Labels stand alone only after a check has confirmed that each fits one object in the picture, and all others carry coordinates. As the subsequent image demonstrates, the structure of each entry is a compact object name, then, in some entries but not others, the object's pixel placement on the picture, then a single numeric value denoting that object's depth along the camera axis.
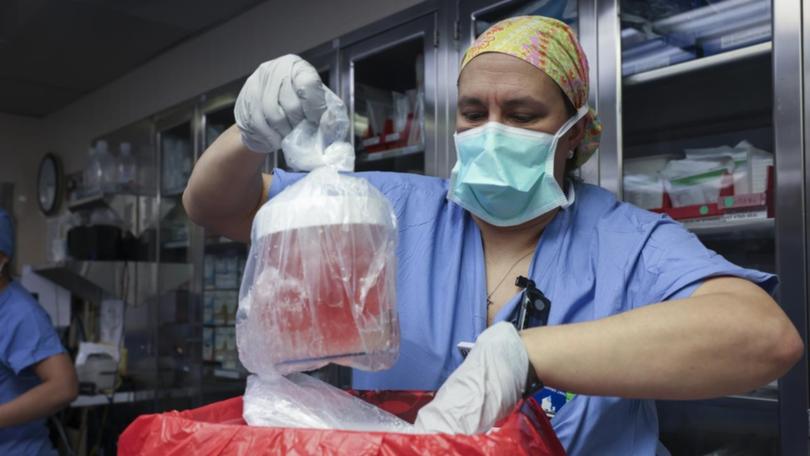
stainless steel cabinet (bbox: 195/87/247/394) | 3.20
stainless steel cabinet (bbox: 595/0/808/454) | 1.45
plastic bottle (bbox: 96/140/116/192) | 4.12
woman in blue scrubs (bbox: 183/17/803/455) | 0.68
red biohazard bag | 0.57
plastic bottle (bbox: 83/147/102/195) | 4.15
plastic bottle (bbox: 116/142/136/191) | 3.92
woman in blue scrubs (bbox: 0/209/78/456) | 2.27
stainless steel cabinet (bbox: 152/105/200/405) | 3.34
